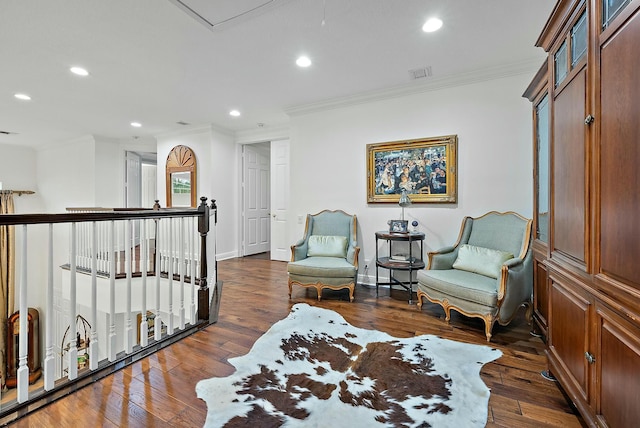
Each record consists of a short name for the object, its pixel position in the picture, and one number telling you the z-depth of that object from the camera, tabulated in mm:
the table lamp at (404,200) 3516
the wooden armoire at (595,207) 1026
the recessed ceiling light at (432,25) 2408
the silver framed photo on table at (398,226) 3516
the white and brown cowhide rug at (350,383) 1446
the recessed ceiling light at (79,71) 3213
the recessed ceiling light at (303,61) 3021
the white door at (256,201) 6145
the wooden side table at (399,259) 3260
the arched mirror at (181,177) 5773
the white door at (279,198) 5676
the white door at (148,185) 7699
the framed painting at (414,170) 3508
